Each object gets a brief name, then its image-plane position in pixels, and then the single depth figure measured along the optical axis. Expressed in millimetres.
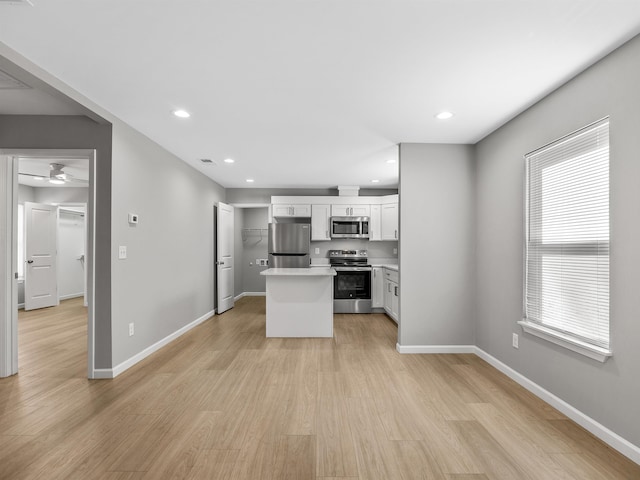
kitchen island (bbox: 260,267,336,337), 4531
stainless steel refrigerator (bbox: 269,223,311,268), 6305
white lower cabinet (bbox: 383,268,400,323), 5297
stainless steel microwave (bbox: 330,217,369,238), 6398
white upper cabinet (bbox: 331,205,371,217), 6441
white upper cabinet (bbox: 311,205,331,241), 6465
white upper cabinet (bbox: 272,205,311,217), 6469
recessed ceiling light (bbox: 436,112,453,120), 3035
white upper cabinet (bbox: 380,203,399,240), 6273
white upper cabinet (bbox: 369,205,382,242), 6453
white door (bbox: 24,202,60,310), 6240
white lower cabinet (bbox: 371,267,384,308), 6191
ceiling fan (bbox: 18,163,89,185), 5086
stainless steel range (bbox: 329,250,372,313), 6168
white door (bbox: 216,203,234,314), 5961
